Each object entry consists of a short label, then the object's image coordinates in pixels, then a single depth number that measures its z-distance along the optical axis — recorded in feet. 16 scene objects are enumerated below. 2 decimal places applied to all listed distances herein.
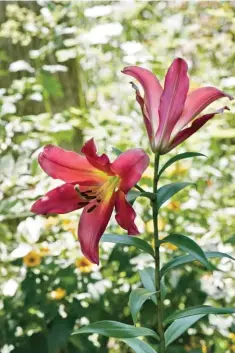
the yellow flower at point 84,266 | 6.70
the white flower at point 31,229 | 6.94
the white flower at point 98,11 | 9.93
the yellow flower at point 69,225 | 7.35
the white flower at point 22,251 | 6.64
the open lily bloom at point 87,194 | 3.98
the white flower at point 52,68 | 9.87
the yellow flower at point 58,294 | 6.58
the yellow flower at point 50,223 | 7.69
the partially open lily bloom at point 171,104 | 3.95
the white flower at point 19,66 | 9.57
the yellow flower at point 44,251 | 6.92
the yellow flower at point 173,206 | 7.74
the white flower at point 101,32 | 9.45
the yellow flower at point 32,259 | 6.80
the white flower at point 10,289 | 6.80
